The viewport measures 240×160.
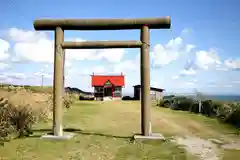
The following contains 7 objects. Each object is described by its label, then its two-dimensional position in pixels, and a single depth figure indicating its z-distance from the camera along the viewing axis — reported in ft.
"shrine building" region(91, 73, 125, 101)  133.08
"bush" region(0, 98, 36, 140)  28.86
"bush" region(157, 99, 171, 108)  87.49
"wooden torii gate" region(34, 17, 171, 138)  28.91
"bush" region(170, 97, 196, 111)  72.79
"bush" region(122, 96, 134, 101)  135.55
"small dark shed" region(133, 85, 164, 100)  136.46
